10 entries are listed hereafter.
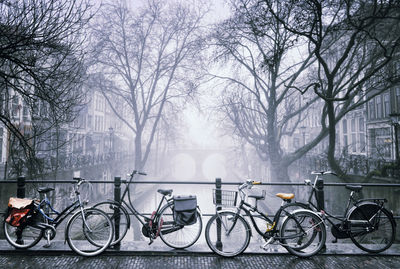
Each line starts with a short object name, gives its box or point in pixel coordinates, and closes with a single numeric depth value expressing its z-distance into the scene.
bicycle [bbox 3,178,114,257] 4.29
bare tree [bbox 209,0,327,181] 13.52
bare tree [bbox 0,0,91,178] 4.86
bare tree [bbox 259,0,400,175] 6.73
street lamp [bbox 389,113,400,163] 12.77
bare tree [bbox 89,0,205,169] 18.33
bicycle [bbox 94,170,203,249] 4.46
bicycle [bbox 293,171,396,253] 4.42
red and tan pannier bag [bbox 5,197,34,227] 4.27
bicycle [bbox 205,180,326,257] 4.27
